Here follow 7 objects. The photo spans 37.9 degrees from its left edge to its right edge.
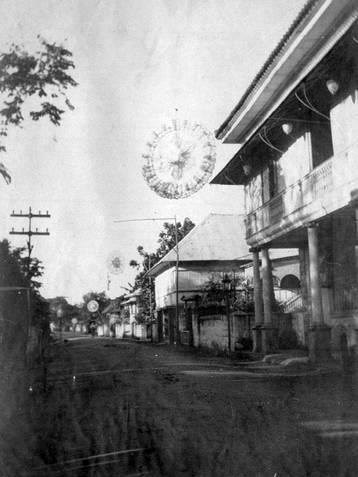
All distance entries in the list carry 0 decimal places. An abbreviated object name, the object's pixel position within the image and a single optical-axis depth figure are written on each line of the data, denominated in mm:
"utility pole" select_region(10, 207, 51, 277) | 25516
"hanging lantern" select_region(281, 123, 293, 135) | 12986
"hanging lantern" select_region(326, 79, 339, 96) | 10547
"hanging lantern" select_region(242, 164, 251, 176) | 16844
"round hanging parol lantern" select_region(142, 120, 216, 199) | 11628
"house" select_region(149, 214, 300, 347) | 28631
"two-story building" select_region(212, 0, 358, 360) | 10445
